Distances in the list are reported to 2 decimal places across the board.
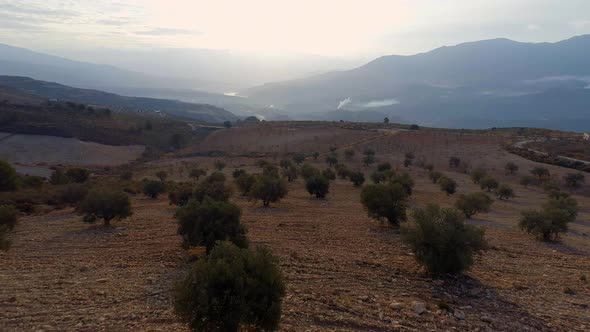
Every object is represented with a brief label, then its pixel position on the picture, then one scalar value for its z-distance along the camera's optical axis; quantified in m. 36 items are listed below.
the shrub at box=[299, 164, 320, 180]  40.42
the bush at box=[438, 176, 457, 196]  36.41
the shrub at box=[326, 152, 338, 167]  55.20
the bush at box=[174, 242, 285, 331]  7.87
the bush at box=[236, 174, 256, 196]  30.83
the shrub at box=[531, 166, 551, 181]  47.69
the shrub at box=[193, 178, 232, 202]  24.69
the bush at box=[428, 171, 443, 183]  44.47
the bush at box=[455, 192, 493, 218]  25.91
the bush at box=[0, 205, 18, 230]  17.97
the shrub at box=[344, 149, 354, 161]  60.92
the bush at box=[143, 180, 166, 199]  31.49
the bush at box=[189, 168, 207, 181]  45.69
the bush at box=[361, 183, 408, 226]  20.23
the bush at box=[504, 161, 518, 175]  51.19
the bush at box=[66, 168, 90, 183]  41.26
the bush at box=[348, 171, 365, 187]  39.38
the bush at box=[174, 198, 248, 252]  14.09
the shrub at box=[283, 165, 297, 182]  41.94
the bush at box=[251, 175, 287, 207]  26.56
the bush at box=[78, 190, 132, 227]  20.09
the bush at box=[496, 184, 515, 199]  36.00
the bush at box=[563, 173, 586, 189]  44.53
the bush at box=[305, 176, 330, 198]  31.45
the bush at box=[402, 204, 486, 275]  12.73
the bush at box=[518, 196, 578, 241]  20.45
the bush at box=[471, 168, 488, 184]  44.03
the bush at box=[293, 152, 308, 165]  56.93
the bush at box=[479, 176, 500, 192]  39.51
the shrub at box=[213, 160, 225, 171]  53.54
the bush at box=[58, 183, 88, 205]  27.94
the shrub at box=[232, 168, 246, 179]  43.57
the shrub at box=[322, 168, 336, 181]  42.57
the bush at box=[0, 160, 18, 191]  31.28
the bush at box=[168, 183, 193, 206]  25.73
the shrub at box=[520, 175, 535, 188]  44.50
